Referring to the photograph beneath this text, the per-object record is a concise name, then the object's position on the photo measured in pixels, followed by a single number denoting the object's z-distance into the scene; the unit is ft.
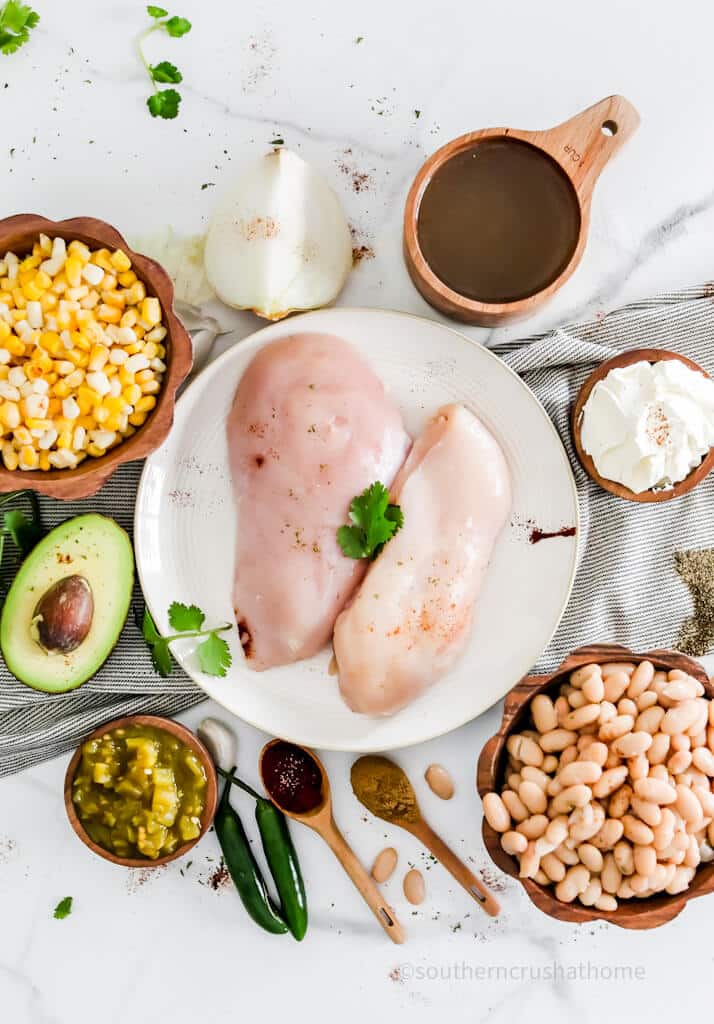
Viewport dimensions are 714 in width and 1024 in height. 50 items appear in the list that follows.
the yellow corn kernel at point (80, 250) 2.52
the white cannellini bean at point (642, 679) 2.62
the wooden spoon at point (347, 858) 2.81
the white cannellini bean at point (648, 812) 2.55
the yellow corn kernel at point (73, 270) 2.51
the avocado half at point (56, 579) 2.67
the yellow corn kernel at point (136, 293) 2.55
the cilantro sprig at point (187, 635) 2.72
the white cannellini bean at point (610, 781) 2.58
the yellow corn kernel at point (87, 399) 2.52
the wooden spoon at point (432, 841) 2.82
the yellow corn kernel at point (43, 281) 2.52
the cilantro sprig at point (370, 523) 2.67
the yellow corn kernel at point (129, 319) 2.54
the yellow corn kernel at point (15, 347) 2.52
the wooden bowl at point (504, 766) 2.58
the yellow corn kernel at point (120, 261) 2.53
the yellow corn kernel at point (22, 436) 2.52
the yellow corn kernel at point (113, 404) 2.52
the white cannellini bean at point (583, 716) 2.60
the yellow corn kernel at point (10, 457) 2.54
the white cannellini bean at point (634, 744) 2.57
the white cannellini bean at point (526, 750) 2.65
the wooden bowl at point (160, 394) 2.52
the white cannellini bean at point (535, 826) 2.61
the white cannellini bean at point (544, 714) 2.65
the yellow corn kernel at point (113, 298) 2.54
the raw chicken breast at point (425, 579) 2.68
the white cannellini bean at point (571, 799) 2.57
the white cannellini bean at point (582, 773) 2.58
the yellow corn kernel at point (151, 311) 2.54
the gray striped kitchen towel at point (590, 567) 2.79
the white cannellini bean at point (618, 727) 2.60
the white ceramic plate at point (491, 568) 2.72
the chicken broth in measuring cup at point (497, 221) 2.66
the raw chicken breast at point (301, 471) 2.68
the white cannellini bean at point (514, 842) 2.60
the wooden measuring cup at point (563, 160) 2.64
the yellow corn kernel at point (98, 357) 2.52
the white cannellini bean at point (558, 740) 2.64
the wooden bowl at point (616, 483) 2.66
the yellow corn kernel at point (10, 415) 2.52
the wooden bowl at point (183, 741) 2.73
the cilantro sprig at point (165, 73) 2.79
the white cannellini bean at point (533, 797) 2.62
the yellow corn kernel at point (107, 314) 2.54
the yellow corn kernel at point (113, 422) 2.53
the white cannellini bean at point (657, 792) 2.54
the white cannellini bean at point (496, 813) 2.62
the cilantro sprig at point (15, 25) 2.78
